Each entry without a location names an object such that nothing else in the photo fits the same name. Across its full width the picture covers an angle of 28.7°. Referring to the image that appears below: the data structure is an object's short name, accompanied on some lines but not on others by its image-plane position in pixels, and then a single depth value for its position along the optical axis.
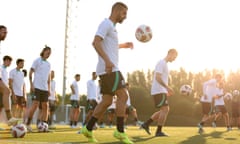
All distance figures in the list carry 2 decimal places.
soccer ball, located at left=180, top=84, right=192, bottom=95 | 14.94
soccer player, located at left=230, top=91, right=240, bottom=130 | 22.36
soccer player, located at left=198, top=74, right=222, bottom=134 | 17.17
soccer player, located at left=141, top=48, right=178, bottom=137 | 11.20
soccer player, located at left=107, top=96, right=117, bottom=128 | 22.19
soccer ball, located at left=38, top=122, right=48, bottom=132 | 12.27
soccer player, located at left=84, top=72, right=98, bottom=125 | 17.67
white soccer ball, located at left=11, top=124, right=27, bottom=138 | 8.79
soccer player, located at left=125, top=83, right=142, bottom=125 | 20.88
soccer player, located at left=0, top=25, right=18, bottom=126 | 8.98
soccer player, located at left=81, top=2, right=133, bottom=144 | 7.45
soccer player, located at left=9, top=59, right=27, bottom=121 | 15.37
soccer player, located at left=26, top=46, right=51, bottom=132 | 12.43
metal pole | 39.39
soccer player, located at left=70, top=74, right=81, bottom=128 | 19.05
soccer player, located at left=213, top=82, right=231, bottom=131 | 18.84
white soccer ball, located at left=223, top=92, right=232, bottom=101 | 23.15
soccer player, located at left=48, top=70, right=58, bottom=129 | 17.40
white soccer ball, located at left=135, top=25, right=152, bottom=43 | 9.95
